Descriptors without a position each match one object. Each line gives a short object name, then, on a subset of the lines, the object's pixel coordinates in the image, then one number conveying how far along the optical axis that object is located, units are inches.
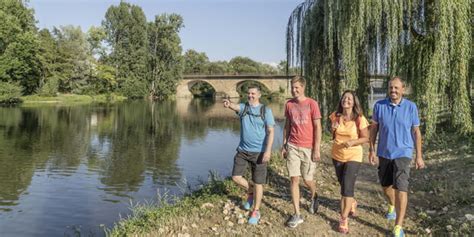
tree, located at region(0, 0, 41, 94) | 1806.1
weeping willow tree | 332.8
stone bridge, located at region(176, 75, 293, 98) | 2876.5
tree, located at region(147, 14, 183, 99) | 2561.0
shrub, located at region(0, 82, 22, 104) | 1732.3
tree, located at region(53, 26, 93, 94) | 2294.5
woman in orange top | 206.5
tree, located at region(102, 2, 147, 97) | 2551.7
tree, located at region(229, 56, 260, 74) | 4188.0
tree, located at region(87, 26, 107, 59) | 2568.9
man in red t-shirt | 213.6
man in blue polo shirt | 194.5
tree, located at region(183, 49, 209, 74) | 3951.8
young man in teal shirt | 223.9
